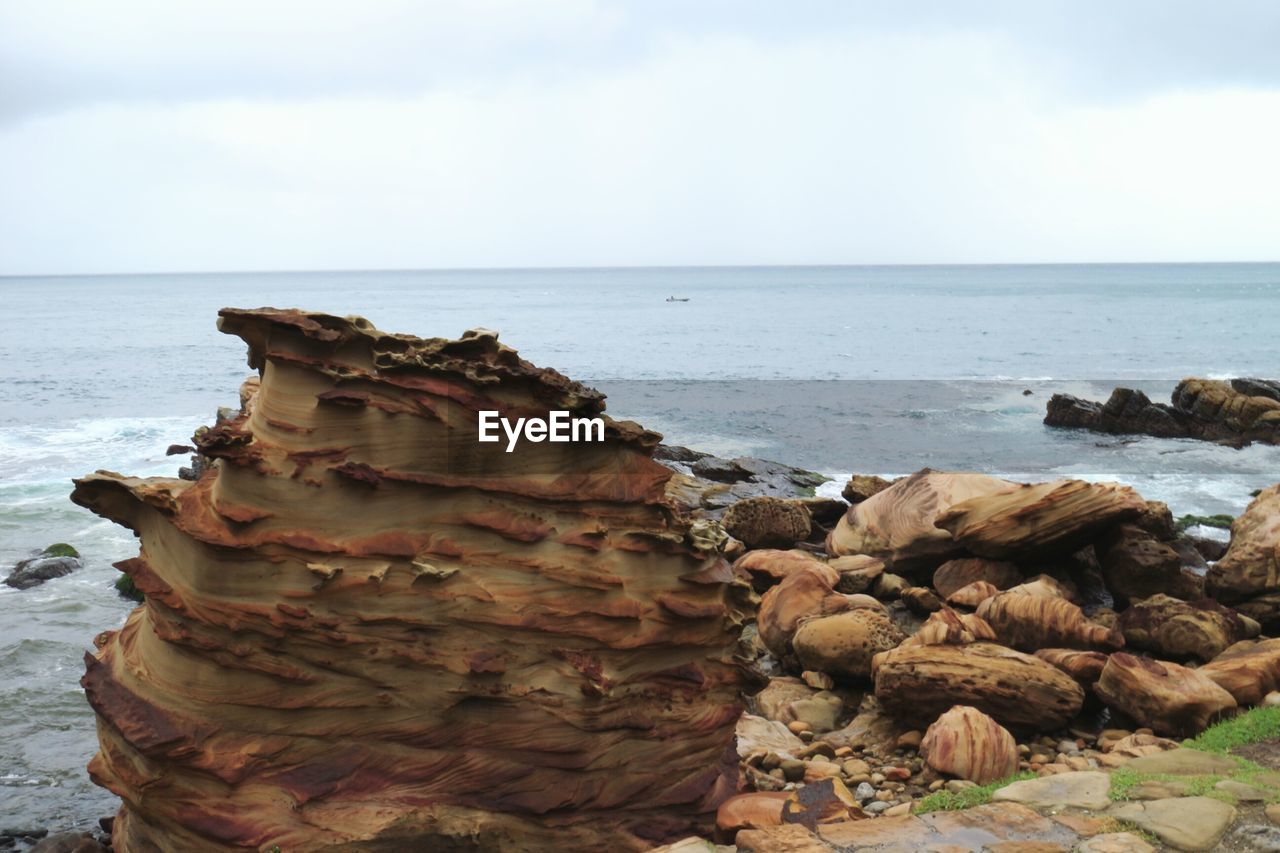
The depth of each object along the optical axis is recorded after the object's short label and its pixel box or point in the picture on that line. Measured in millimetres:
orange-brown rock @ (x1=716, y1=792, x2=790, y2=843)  7863
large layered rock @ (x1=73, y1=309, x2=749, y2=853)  7441
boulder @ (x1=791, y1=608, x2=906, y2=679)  11695
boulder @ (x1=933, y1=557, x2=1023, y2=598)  14281
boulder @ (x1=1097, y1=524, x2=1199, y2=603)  13961
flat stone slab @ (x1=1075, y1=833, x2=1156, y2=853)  6293
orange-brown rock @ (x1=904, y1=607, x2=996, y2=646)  11281
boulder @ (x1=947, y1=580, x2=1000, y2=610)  13234
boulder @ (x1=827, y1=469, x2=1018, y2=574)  15203
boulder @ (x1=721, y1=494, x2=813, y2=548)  17578
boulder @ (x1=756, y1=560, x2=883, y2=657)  12742
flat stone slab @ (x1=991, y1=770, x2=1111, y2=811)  7082
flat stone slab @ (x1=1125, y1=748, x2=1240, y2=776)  7906
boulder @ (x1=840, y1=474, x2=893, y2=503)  20047
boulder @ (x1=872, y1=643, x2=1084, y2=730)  10367
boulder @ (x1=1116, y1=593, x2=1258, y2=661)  11958
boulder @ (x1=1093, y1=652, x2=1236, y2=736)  9930
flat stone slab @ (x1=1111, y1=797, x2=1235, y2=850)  6418
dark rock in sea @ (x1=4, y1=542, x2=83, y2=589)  17344
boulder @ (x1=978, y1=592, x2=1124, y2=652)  12023
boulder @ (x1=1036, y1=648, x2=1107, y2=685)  11023
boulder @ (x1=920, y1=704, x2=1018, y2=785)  9469
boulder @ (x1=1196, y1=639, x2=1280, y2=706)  10266
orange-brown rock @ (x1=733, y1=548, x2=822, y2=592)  14820
